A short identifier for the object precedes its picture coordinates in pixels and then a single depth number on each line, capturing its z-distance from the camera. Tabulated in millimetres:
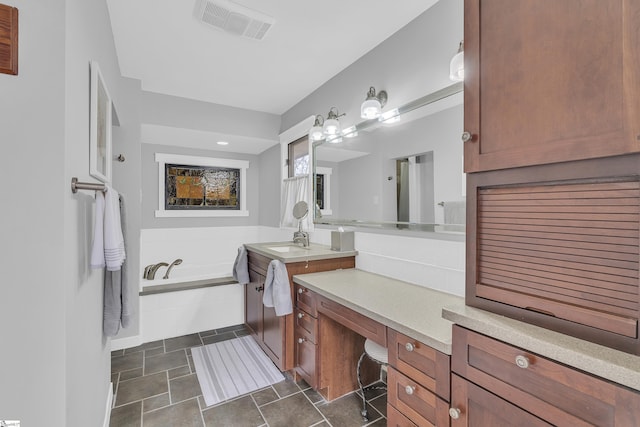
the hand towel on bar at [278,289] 2137
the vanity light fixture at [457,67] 1531
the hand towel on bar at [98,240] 1224
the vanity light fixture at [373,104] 2158
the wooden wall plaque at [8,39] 787
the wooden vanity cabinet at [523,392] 685
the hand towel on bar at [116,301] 1643
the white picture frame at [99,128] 1343
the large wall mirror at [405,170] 1716
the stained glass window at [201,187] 3949
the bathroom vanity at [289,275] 2287
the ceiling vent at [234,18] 1829
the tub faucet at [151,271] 3553
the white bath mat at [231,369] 2193
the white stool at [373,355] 1646
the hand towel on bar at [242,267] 2977
